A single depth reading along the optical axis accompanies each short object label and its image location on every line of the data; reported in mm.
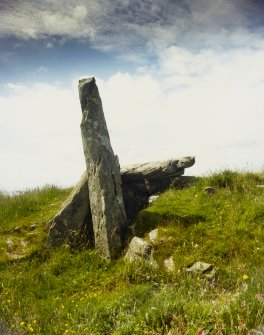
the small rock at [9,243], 13052
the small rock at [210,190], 14088
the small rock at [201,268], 10016
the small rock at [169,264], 10441
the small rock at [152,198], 14469
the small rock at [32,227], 14234
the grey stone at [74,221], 13086
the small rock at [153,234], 11845
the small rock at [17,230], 14031
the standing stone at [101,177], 12312
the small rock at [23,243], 13189
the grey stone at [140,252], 10812
